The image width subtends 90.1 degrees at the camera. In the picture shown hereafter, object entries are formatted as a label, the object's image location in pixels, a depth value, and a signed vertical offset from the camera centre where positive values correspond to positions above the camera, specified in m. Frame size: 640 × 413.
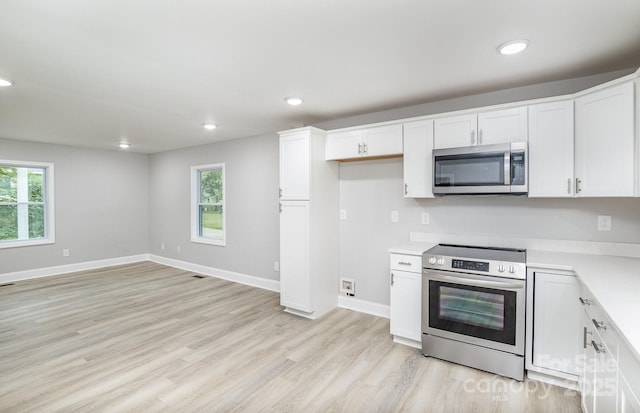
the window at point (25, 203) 5.30 +0.01
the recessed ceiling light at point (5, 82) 2.65 +1.02
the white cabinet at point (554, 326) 2.24 -0.89
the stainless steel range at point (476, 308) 2.40 -0.84
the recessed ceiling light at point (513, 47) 2.03 +1.02
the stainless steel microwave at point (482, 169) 2.59 +0.29
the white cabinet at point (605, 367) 1.22 -0.75
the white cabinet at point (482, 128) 2.64 +0.65
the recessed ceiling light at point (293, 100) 3.16 +1.04
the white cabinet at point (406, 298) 2.92 -0.89
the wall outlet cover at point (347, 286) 3.96 -1.04
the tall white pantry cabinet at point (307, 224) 3.65 -0.24
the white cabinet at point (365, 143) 3.29 +0.66
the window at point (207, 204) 5.75 -0.01
